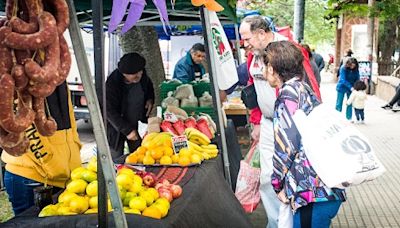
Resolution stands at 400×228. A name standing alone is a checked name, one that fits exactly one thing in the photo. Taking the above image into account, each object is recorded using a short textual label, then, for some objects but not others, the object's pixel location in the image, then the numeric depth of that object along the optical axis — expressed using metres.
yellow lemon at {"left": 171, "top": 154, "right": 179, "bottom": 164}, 4.19
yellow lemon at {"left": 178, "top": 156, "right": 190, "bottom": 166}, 4.10
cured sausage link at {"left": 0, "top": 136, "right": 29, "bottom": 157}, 1.81
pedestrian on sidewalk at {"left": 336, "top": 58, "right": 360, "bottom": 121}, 12.97
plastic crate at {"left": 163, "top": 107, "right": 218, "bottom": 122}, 6.40
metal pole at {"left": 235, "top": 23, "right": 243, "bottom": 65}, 8.55
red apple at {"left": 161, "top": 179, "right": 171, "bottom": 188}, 3.36
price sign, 4.42
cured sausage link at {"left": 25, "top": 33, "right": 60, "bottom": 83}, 1.63
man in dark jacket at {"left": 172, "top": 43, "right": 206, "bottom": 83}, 8.36
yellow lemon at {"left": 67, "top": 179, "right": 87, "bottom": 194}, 2.94
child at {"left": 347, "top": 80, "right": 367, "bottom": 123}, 11.89
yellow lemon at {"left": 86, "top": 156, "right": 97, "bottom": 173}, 3.17
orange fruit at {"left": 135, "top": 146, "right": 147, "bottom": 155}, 4.36
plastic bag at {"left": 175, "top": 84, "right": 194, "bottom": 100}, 6.61
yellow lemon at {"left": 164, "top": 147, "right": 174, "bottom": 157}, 4.29
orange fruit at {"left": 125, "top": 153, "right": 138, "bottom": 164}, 4.24
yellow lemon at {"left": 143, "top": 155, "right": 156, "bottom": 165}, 4.14
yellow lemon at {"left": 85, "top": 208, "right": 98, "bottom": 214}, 2.79
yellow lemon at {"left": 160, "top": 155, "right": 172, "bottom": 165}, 4.14
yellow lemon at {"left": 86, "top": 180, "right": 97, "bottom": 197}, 2.91
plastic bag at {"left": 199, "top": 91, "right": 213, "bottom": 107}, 6.63
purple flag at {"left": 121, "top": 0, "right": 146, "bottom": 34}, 2.07
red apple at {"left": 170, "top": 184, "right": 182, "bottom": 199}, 3.29
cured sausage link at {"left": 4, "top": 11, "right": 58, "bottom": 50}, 1.63
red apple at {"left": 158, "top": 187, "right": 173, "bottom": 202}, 3.14
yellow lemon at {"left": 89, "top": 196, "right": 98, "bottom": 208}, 2.84
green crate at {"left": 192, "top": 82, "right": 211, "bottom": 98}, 7.08
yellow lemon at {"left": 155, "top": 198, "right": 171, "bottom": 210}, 2.94
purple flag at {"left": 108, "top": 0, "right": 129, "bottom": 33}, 2.03
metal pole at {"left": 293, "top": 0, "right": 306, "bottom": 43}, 9.36
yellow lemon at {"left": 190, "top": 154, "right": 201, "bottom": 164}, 4.14
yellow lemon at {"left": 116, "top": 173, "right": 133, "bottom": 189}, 3.02
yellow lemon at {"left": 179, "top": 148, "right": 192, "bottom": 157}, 4.24
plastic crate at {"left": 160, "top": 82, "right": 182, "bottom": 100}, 6.95
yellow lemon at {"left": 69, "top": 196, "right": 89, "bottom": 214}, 2.78
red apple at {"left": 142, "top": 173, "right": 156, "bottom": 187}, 3.42
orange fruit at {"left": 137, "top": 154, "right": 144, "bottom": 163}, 4.25
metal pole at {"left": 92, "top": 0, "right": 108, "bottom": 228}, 2.34
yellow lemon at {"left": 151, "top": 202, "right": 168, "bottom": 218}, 2.86
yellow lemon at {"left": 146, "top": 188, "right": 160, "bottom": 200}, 3.05
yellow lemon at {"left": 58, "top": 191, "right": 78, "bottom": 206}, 2.82
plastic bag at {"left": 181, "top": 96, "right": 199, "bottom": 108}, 6.52
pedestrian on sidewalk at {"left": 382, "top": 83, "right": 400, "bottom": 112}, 15.06
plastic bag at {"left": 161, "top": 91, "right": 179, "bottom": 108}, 6.38
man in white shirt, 4.39
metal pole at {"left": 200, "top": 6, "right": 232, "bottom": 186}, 4.59
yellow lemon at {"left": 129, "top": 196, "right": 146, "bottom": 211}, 2.84
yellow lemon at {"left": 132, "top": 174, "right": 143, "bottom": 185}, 3.19
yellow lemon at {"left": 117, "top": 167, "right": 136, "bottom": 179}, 3.17
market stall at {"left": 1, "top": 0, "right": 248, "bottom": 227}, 2.19
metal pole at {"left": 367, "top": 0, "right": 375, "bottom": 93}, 18.88
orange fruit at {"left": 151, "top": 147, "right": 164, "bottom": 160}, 4.22
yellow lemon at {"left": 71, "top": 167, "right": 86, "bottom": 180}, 3.10
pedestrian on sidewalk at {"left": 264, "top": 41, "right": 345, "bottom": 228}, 3.14
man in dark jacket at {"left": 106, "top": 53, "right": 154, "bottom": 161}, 5.39
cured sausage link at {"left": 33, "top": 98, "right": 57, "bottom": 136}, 1.77
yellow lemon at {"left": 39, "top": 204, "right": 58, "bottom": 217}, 2.72
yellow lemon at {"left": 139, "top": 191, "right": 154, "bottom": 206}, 2.96
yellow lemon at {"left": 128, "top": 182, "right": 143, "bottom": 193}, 3.05
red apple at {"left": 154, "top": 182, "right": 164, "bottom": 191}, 3.31
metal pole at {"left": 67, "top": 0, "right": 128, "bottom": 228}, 2.07
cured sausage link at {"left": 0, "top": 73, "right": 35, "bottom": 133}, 1.60
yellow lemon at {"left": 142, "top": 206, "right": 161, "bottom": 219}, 2.78
